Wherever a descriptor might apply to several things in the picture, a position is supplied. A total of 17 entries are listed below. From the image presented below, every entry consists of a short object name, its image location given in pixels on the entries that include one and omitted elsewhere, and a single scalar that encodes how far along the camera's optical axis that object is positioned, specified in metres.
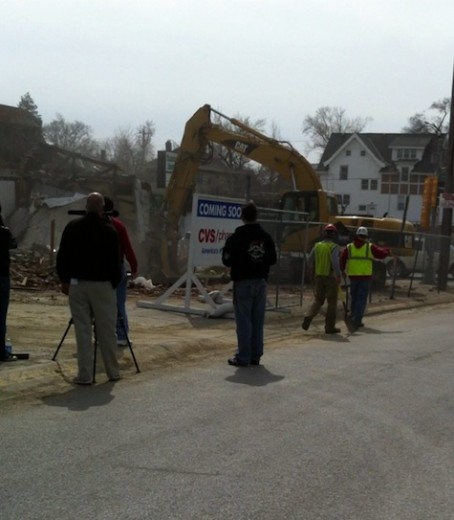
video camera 9.38
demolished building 31.20
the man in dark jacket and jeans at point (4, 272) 9.47
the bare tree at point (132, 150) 84.38
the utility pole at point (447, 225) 27.45
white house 76.00
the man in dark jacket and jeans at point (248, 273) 10.86
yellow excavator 22.86
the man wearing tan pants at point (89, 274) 8.98
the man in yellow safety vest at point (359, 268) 16.44
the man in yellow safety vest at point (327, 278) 14.86
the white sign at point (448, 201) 26.66
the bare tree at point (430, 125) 75.94
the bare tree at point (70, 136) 86.25
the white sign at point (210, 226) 15.70
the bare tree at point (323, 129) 95.51
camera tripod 9.21
